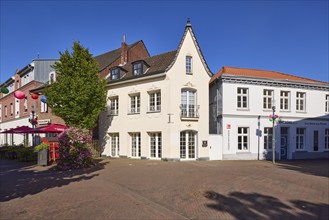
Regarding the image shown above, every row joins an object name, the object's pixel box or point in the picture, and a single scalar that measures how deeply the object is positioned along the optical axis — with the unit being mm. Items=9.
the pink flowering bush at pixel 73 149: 13266
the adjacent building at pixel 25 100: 28050
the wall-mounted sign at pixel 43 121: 25711
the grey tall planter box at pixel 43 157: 14680
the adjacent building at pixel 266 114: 19359
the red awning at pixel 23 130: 17172
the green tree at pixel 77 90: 16781
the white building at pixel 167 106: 17734
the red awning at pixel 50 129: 16547
